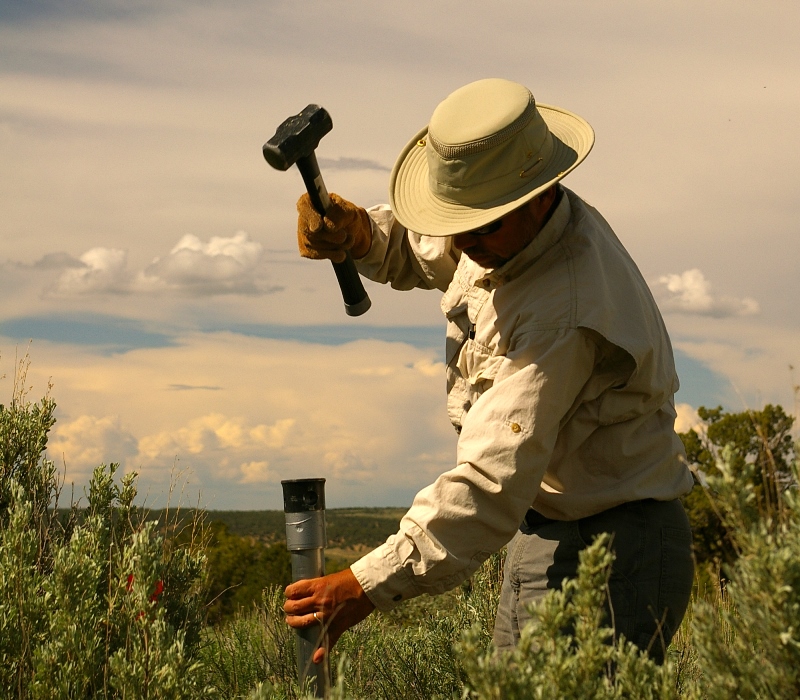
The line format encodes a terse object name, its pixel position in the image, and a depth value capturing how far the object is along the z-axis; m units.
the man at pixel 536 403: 3.05
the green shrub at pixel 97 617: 3.08
